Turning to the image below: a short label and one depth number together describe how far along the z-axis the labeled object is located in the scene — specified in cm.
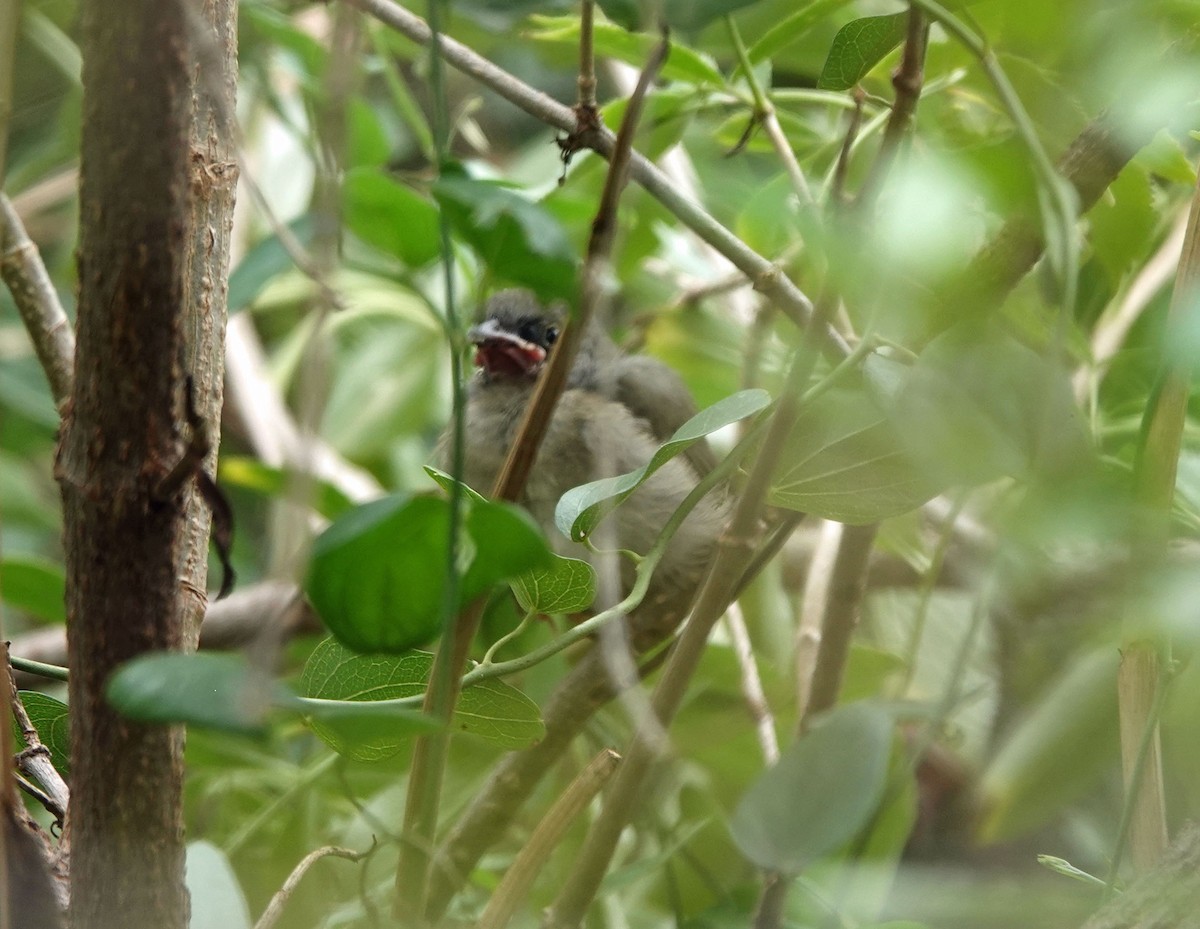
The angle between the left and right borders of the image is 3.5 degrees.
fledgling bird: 758
